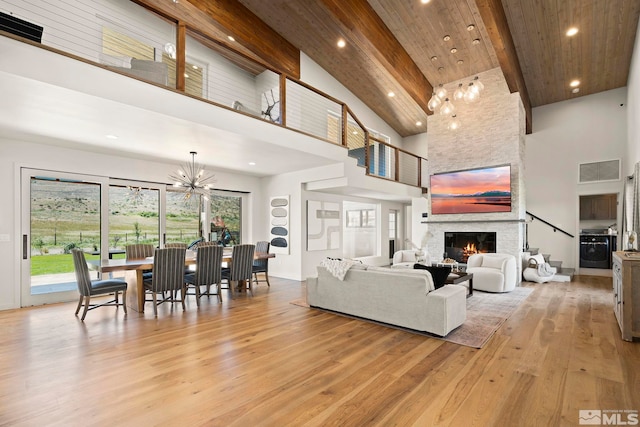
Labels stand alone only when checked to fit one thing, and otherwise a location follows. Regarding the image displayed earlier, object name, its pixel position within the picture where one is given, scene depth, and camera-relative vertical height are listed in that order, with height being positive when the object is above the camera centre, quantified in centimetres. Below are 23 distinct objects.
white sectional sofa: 368 -100
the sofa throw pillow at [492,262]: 637 -86
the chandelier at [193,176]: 619 +95
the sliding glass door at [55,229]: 523 -18
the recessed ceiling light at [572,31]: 594 +352
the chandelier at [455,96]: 489 +194
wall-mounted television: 727 +69
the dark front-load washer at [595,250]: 805 -78
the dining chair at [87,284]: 436 -93
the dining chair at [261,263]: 667 -94
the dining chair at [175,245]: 650 -54
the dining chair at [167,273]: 462 -80
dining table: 452 -69
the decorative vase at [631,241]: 424 -29
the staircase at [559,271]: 733 -129
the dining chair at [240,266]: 573 -86
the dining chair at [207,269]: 515 -83
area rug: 363 -137
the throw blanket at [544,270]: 718 -116
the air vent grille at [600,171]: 788 +121
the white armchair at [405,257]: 767 -92
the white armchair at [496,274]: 607 -105
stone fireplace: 762 -61
